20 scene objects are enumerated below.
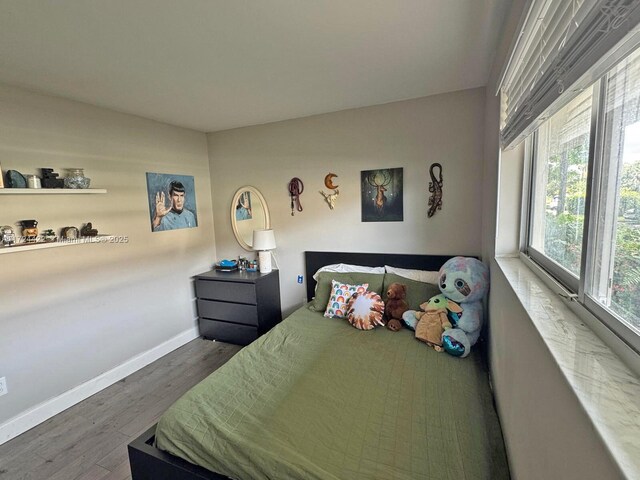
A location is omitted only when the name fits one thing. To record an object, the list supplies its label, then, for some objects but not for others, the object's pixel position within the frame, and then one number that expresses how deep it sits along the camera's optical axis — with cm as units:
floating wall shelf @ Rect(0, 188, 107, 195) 187
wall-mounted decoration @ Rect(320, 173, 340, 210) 298
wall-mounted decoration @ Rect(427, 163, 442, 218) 262
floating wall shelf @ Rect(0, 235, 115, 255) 186
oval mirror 334
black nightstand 302
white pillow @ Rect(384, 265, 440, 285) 253
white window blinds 52
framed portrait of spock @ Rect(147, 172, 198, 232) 293
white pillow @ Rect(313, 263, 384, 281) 279
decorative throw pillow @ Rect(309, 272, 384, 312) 262
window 62
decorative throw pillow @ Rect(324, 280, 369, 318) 251
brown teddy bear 226
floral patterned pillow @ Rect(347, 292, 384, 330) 228
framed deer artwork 277
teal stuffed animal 190
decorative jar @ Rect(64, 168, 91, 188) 223
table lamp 313
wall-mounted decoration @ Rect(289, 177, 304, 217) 314
